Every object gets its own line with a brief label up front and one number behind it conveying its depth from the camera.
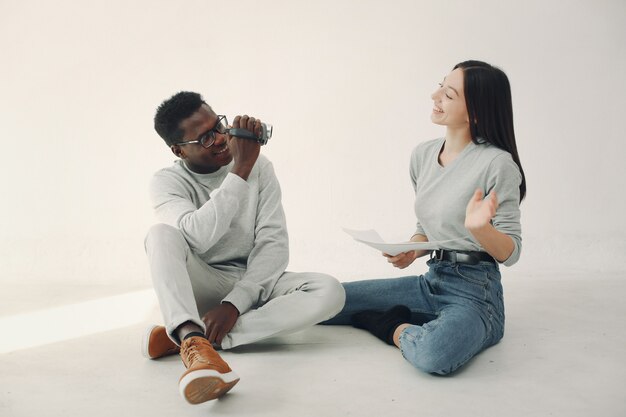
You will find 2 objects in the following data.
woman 1.91
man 1.99
